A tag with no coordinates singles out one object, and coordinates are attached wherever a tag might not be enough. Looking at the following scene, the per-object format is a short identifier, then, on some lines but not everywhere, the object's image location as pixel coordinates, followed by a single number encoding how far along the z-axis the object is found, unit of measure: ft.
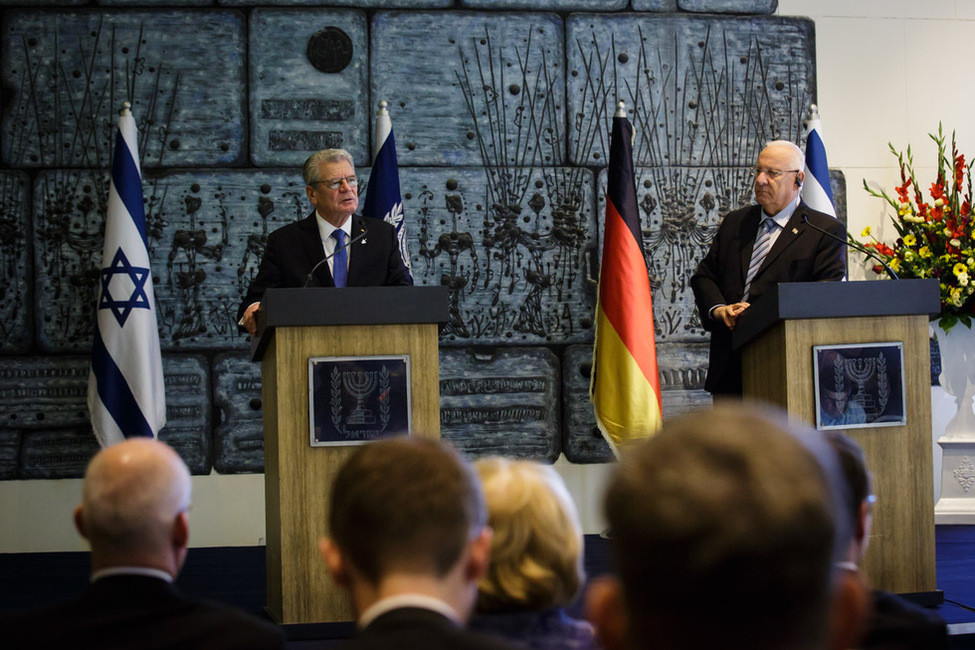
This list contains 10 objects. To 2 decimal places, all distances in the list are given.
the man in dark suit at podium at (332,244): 28.99
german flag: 37.50
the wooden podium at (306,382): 22.89
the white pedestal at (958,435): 40.63
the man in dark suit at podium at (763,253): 29.19
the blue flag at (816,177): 39.11
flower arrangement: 39.40
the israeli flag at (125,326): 36.37
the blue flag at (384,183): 37.63
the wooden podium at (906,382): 24.17
